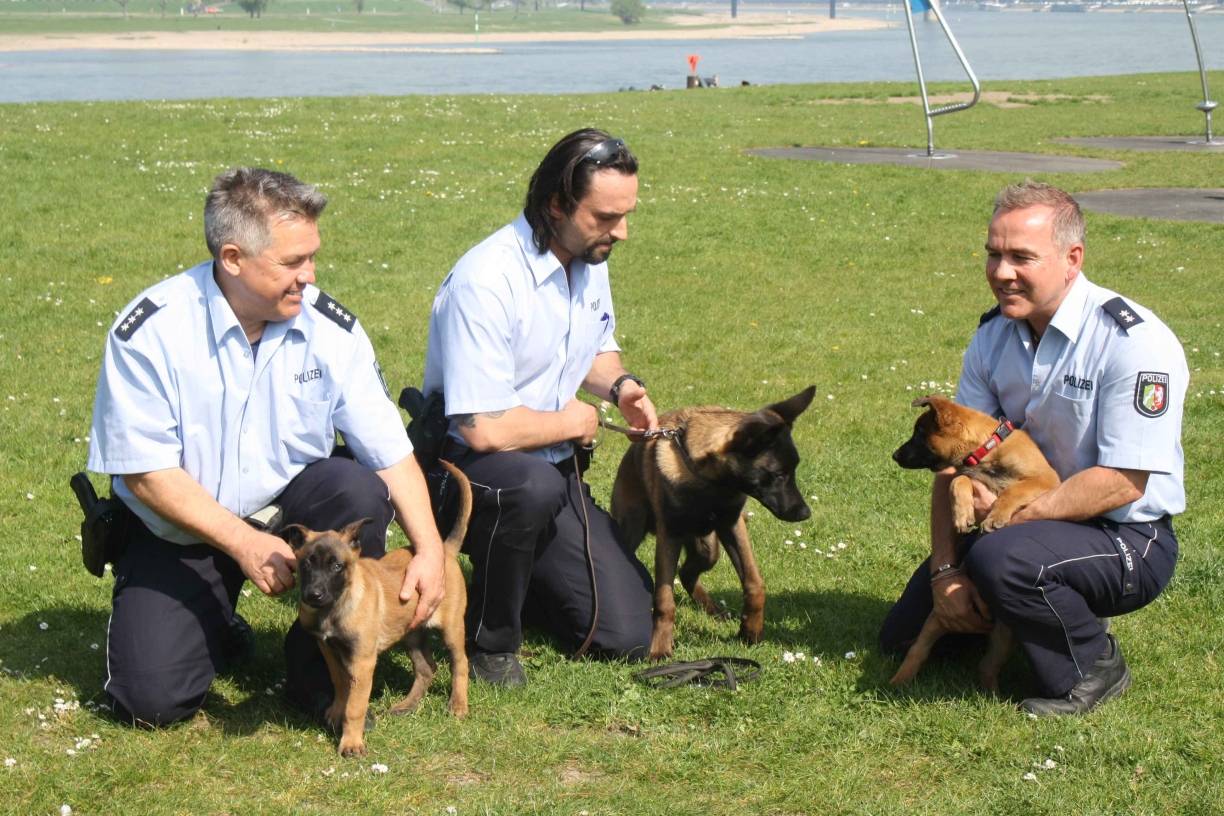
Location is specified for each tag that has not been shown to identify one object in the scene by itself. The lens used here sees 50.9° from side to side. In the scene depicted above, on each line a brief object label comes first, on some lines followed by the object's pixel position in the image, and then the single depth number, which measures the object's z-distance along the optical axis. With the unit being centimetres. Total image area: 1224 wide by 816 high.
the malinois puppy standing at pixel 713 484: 515
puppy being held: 476
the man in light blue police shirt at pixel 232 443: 442
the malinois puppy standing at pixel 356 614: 416
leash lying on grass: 498
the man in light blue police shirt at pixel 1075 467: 445
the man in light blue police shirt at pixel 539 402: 495
